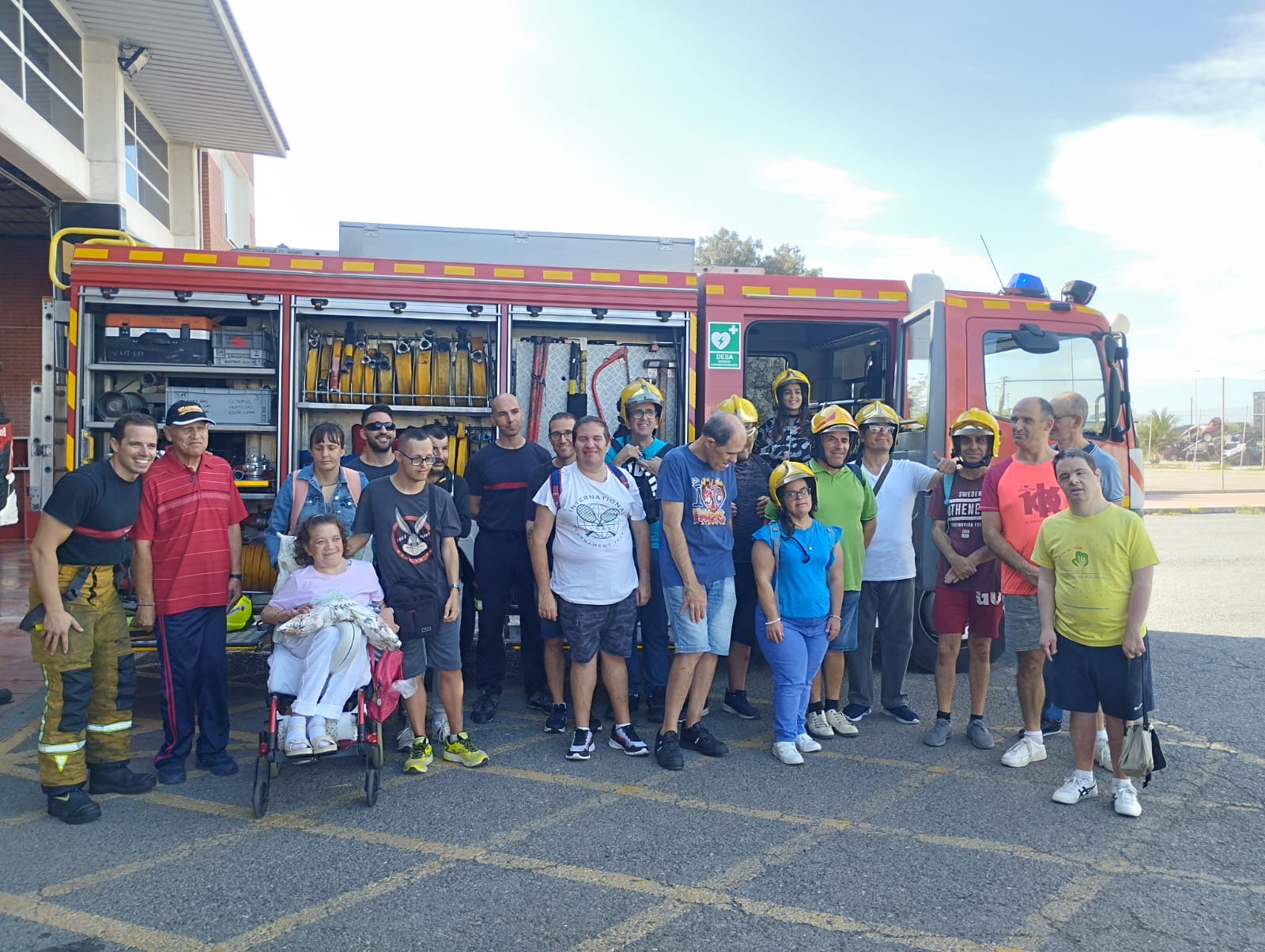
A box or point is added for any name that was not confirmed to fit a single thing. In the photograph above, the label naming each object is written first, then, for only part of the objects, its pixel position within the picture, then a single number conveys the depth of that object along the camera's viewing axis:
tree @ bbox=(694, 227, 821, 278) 31.64
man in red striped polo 4.15
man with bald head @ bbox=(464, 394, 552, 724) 5.01
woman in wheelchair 3.68
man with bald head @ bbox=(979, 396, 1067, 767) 4.44
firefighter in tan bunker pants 3.73
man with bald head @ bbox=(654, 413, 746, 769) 4.35
